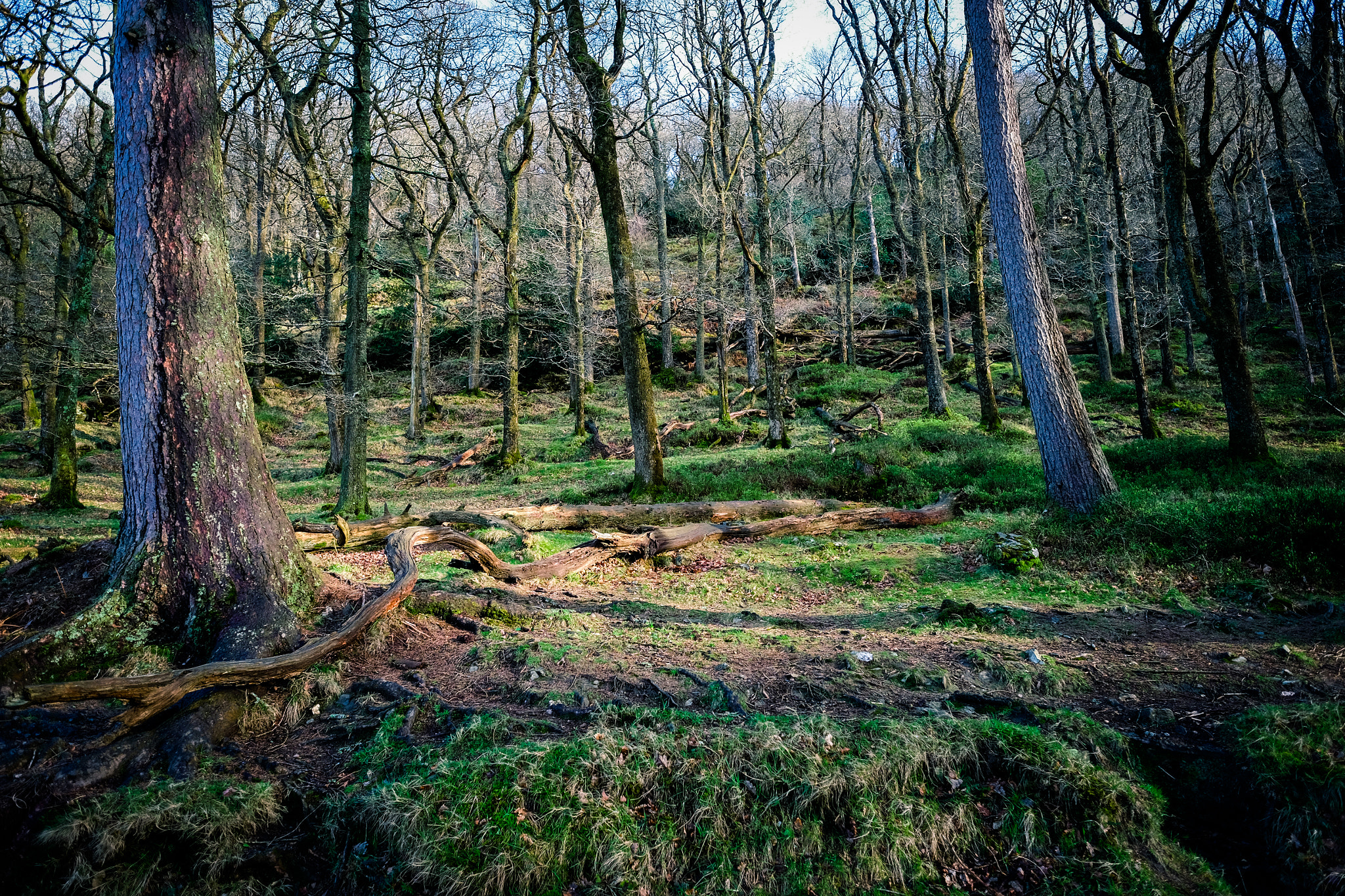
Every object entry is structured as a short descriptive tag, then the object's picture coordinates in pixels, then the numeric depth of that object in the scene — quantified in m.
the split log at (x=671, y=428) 18.34
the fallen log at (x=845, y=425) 16.66
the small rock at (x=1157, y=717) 3.83
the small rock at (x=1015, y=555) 7.41
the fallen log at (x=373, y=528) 8.98
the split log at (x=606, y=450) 18.56
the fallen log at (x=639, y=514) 10.87
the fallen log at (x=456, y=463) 17.33
